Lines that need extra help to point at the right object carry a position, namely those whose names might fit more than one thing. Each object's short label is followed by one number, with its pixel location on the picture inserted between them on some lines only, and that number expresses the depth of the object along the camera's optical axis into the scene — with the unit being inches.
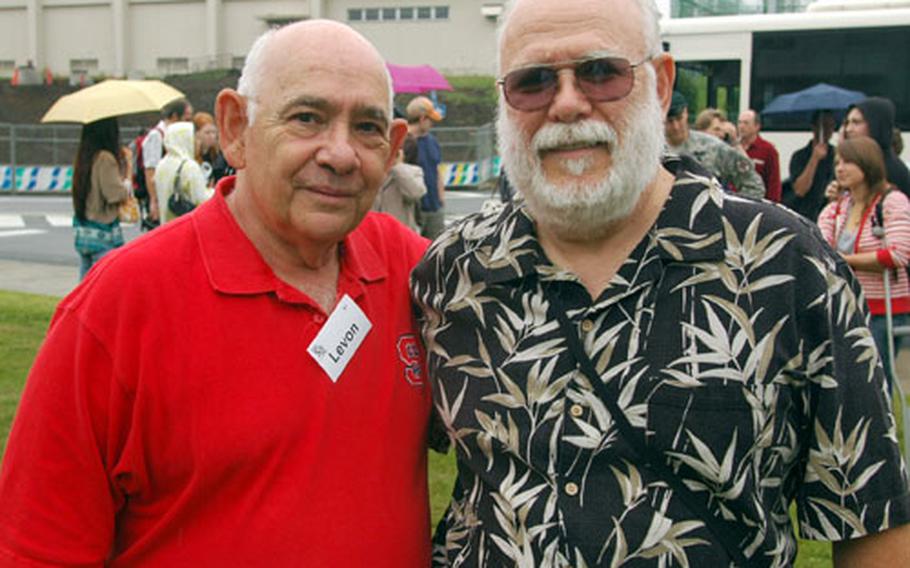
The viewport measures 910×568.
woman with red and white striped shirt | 222.1
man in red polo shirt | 77.6
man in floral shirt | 78.1
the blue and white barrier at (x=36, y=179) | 1018.7
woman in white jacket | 308.3
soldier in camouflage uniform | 263.6
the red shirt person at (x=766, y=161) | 379.6
